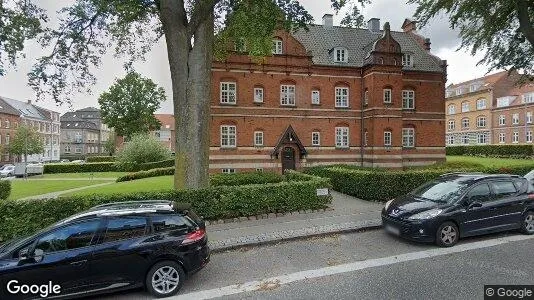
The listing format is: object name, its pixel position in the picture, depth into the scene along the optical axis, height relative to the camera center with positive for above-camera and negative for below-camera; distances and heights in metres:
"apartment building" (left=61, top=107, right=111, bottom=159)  84.25 +4.78
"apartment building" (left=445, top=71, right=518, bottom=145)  55.03 +8.01
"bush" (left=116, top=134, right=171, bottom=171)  35.56 -0.23
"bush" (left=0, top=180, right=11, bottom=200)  17.20 -2.07
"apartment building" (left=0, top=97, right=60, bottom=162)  61.78 +6.70
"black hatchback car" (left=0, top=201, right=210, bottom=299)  5.02 -1.78
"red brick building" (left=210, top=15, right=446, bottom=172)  23.86 +3.53
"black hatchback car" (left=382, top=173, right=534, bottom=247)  7.64 -1.57
